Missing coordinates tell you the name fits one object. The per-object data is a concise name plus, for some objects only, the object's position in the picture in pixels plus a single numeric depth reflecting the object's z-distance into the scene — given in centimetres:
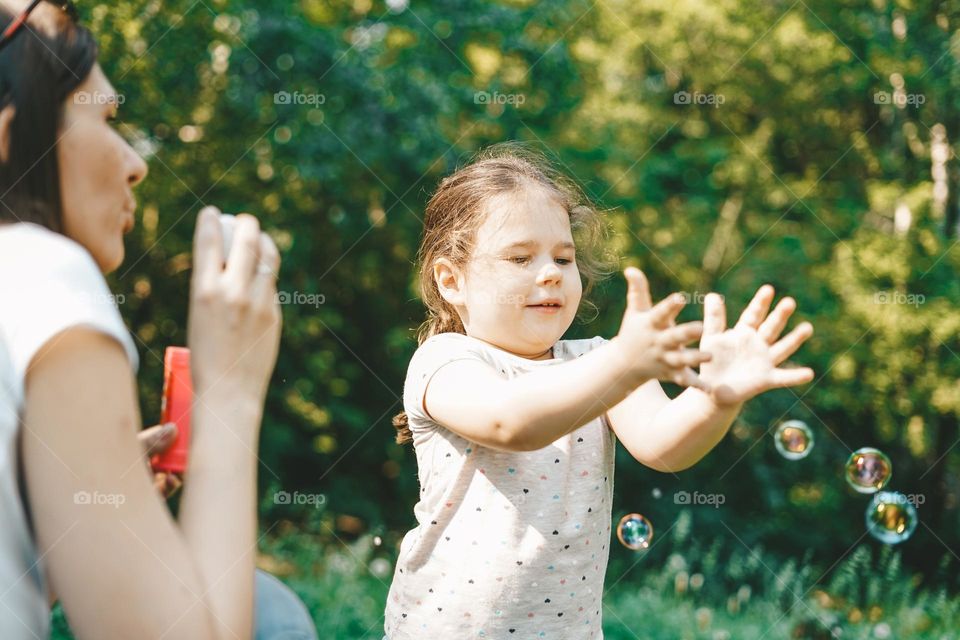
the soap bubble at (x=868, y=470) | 347
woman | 100
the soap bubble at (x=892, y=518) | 380
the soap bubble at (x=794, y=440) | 329
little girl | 162
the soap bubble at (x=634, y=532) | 306
